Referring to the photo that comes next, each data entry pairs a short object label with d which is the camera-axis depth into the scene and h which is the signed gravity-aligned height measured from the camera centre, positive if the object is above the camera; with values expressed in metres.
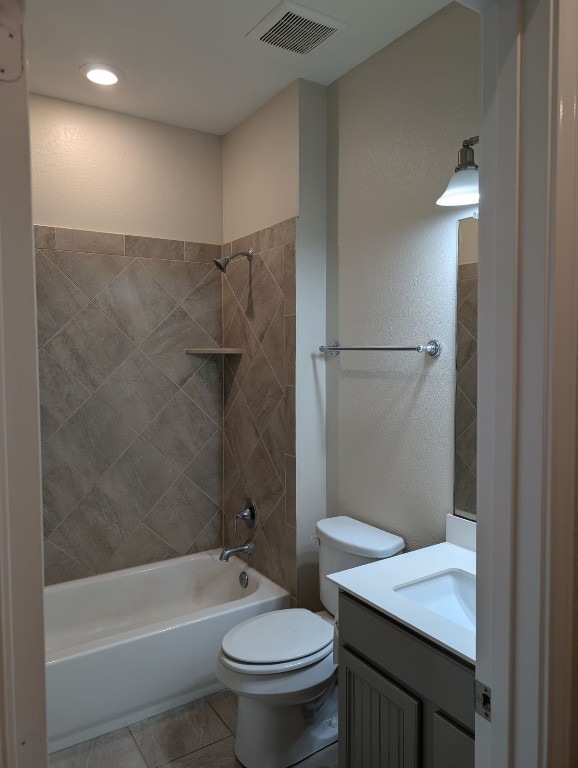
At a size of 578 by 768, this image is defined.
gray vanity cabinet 1.30 -0.88
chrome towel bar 2.06 +0.03
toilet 1.97 -1.12
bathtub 2.20 -1.27
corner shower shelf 2.97 +0.04
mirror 1.91 -0.05
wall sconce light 1.73 +0.55
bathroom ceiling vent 2.02 +1.25
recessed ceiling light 2.41 +1.26
